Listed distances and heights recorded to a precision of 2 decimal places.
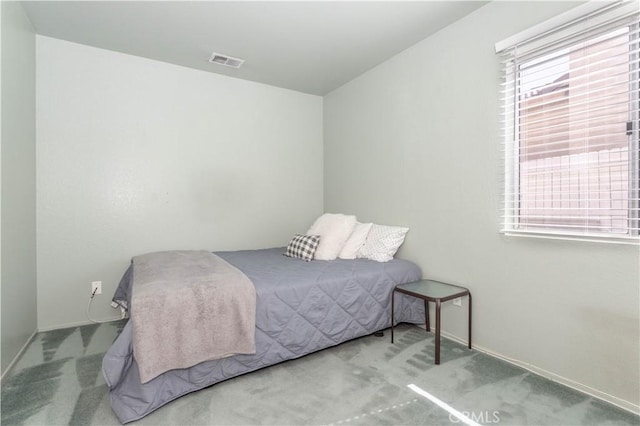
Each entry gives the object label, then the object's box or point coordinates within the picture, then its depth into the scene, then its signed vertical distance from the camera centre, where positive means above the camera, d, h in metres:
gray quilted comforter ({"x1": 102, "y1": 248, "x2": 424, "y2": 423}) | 1.62 -0.74
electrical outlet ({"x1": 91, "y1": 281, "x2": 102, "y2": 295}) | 2.93 -0.69
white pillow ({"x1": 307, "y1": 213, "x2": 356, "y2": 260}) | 2.97 -0.21
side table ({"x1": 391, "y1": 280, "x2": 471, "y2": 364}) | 2.12 -0.59
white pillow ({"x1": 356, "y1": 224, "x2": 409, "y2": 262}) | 2.88 -0.30
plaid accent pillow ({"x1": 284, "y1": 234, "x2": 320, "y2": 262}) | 2.98 -0.34
